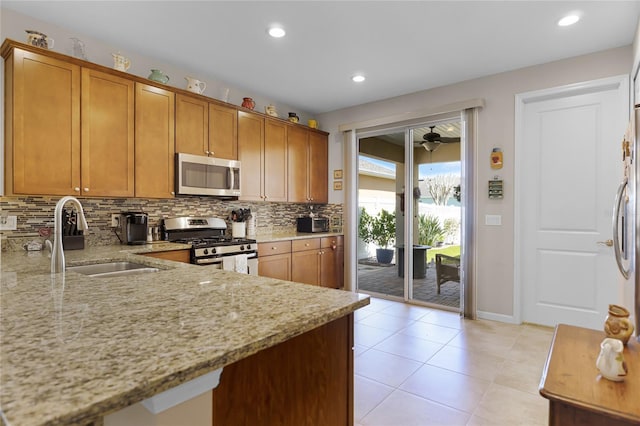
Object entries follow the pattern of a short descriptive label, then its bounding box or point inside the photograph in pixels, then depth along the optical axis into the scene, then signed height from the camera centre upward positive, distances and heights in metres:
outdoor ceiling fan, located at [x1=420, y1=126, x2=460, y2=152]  4.14 +0.87
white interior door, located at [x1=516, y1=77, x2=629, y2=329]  3.10 +0.13
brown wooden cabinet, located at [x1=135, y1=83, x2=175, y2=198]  3.03 +0.64
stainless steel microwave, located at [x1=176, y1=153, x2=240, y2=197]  3.30 +0.38
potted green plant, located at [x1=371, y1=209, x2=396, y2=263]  4.60 -0.29
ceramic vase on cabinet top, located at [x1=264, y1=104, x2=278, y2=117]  4.24 +1.27
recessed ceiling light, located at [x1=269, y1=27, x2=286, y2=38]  2.74 +1.46
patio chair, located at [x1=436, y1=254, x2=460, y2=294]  4.02 -0.68
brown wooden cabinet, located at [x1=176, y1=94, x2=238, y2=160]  3.33 +0.87
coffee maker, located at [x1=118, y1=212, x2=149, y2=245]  3.08 -0.14
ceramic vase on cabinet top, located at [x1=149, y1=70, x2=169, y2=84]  3.14 +1.25
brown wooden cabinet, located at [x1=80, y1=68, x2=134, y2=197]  2.71 +0.64
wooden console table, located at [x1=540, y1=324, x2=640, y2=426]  1.10 -0.62
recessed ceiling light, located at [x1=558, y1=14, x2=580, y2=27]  2.55 +1.45
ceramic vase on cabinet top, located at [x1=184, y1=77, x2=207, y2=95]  3.39 +1.27
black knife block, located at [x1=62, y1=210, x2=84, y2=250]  2.70 -0.17
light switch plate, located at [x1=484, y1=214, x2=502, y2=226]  3.59 -0.08
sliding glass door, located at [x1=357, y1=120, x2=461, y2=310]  4.07 -0.03
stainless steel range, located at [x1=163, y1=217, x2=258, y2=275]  3.21 -0.31
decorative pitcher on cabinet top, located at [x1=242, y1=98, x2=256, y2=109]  3.98 +1.27
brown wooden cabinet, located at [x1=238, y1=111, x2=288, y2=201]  3.93 +0.66
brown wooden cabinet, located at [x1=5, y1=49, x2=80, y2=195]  2.38 +0.64
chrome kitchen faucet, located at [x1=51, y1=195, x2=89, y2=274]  1.53 -0.13
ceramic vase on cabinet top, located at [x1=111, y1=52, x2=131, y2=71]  2.90 +1.28
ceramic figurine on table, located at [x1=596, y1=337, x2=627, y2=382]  1.25 -0.56
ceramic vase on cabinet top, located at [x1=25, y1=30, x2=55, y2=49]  2.48 +1.27
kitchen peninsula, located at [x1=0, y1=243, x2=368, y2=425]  0.55 -0.28
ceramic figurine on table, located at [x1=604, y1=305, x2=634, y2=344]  1.48 -0.49
